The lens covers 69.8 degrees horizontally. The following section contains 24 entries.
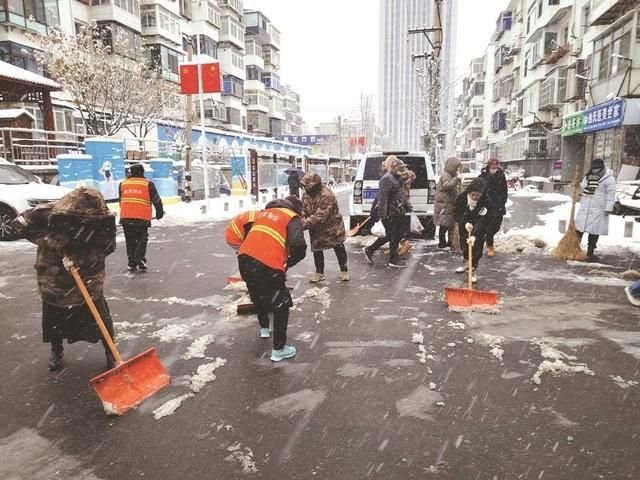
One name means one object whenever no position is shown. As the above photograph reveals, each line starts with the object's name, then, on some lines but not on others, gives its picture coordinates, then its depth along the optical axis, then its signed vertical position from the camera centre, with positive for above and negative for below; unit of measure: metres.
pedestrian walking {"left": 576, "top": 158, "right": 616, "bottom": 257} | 8.08 -0.62
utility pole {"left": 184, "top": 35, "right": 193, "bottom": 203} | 20.93 +1.01
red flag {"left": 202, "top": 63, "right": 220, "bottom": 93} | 18.94 +3.91
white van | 10.14 -0.32
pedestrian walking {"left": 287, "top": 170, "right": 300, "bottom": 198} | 14.22 -0.30
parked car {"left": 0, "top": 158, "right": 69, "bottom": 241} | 10.38 -0.42
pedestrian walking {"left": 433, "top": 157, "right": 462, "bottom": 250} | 8.98 -0.45
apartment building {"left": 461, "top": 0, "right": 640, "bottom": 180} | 19.30 +4.95
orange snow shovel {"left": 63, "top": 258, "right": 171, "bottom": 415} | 3.26 -1.54
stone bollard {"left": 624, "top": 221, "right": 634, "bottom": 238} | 10.44 -1.46
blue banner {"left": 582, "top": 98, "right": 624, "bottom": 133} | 18.39 +2.21
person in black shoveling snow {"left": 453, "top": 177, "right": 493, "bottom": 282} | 6.56 -0.63
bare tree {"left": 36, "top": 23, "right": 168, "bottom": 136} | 22.06 +4.75
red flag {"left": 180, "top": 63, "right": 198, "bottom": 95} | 19.09 +3.97
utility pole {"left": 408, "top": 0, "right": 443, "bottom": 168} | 17.38 +3.82
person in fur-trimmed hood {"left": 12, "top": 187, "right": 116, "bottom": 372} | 3.67 -0.66
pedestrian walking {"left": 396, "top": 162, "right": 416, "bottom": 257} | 7.95 -0.40
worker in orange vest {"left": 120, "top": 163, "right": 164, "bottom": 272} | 7.32 -0.49
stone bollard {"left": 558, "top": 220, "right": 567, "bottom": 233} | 11.22 -1.43
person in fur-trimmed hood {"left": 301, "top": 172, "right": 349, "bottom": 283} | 6.31 -0.72
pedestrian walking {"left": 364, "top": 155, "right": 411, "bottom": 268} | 7.53 -0.59
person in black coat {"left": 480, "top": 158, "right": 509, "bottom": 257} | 6.92 -0.28
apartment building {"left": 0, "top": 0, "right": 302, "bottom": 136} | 24.33 +9.85
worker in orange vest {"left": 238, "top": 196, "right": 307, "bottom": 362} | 3.89 -0.72
